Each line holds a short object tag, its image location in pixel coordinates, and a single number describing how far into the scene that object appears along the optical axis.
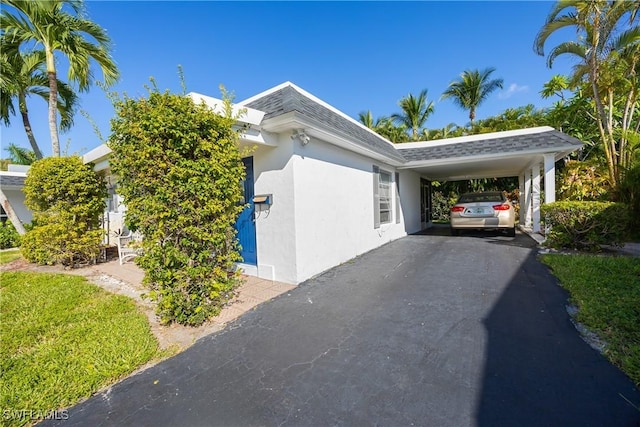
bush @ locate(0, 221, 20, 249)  12.30
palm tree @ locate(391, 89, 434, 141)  23.17
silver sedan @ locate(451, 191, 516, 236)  9.02
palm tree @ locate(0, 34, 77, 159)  9.34
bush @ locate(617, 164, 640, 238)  7.93
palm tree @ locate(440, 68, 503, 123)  21.11
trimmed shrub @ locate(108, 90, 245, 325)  3.36
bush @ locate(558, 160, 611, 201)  9.10
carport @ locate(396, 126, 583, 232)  8.21
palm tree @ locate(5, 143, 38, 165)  26.83
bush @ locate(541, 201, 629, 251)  6.35
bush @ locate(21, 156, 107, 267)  6.84
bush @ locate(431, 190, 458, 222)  19.05
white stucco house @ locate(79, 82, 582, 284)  5.28
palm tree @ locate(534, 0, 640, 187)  7.55
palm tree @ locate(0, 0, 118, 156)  8.13
